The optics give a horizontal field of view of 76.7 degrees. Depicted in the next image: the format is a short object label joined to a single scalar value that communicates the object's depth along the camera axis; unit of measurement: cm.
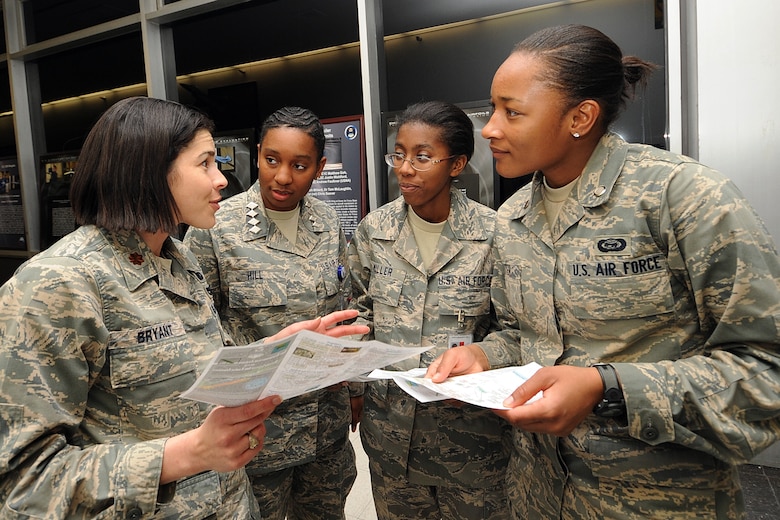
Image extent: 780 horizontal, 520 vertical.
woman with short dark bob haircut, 86
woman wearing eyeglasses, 170
